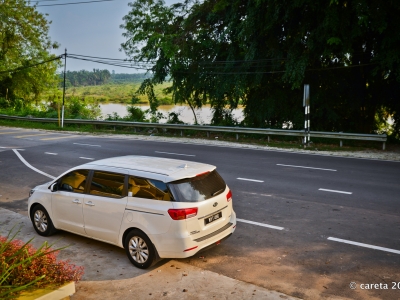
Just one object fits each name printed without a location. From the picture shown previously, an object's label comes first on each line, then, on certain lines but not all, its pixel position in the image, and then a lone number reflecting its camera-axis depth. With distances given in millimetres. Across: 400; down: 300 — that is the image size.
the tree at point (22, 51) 45156
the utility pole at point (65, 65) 32356
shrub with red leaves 4484
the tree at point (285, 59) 19797
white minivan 6578
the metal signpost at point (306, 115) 20141
